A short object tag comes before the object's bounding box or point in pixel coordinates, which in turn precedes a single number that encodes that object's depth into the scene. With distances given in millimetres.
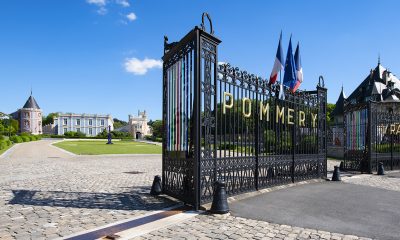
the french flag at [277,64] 10501
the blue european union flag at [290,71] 11922
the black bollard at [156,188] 8797
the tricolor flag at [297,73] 11835
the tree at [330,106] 81575
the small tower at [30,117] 115475
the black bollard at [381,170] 15112
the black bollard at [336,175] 12367
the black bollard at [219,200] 6566
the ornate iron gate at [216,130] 7266
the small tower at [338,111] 52544
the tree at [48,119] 147600
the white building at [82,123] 129000
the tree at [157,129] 98988
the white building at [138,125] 126938
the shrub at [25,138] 57531
